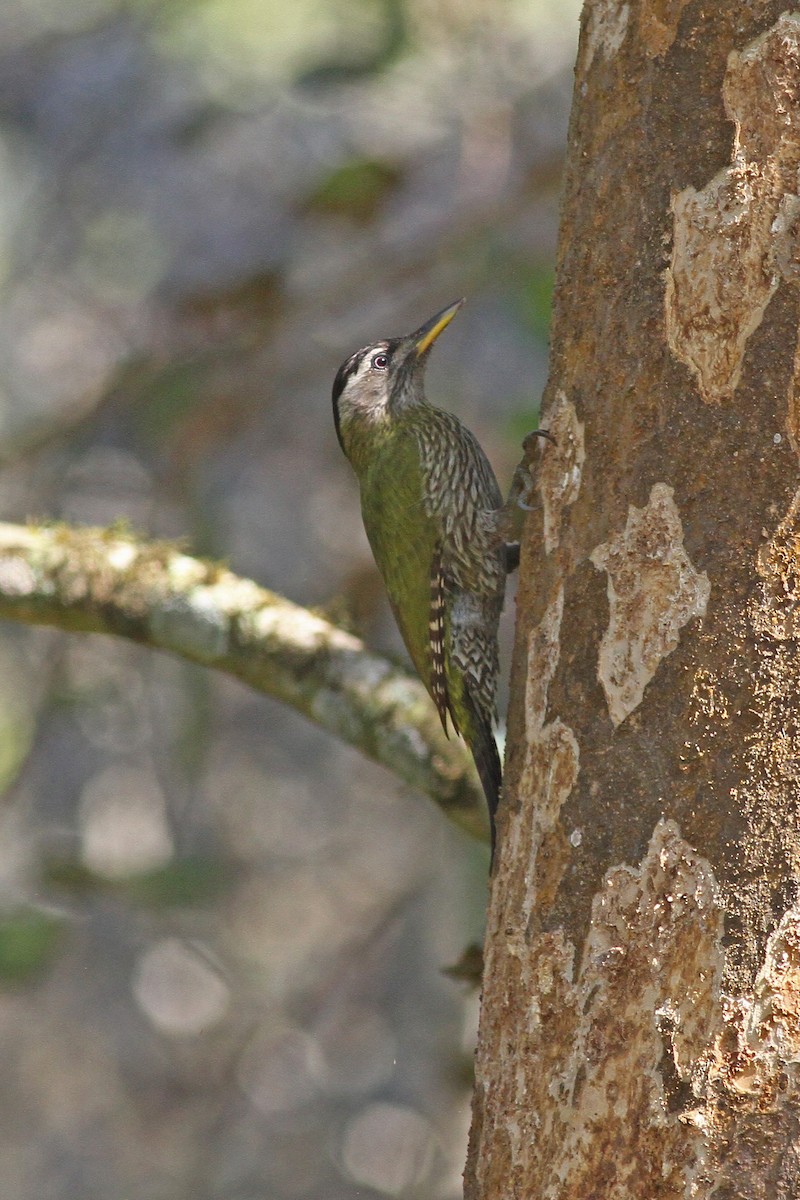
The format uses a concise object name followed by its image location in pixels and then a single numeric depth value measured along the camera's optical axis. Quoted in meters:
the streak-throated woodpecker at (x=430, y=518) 6.95
